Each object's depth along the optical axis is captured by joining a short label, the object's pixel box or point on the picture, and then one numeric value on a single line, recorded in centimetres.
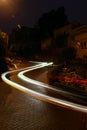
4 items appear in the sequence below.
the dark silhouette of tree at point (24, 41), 2509
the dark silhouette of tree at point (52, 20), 2523
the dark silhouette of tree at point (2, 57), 1002
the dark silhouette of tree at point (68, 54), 1433
